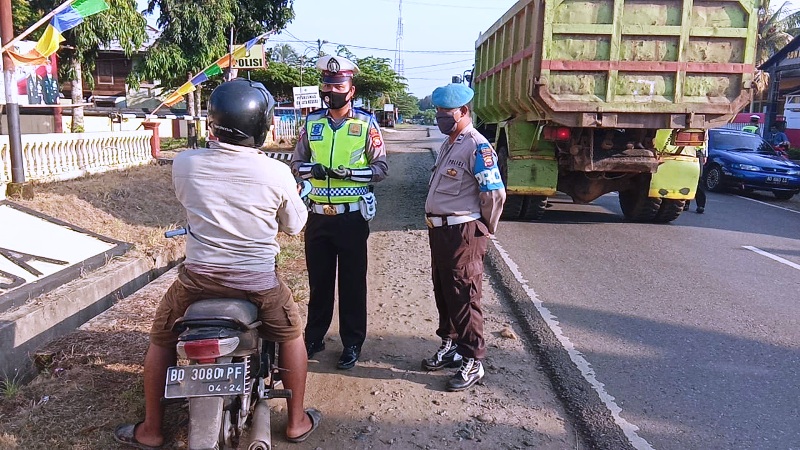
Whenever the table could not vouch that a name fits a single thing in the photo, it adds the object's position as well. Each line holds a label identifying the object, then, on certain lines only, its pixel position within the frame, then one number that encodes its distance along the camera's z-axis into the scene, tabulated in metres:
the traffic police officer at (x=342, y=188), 3.89
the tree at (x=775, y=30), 36.72
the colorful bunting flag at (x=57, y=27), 8.27
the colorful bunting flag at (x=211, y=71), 14.91
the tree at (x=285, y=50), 67.31
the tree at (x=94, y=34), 15.53
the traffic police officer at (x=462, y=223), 3.71
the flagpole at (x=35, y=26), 7.97
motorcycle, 2.51
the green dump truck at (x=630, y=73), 7.79
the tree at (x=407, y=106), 94.32
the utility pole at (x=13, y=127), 8.07
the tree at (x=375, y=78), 36.31
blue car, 13.20
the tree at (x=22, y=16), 19.53
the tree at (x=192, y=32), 19.61
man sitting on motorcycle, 2.72
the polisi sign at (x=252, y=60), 15.22
